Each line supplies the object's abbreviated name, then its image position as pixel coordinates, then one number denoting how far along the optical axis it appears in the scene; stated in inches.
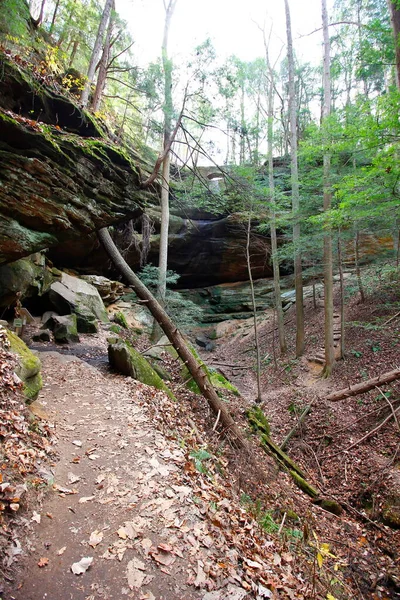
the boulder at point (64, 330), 324.2
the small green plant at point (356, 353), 430.0
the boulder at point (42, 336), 312.3
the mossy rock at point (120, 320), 517.1
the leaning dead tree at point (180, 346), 253.4
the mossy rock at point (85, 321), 376.8
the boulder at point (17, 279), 287.0
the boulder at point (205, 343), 728.3
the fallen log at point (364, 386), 327.3
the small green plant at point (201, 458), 169.3
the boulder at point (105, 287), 600.3
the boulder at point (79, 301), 382.6
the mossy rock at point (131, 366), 263.9
